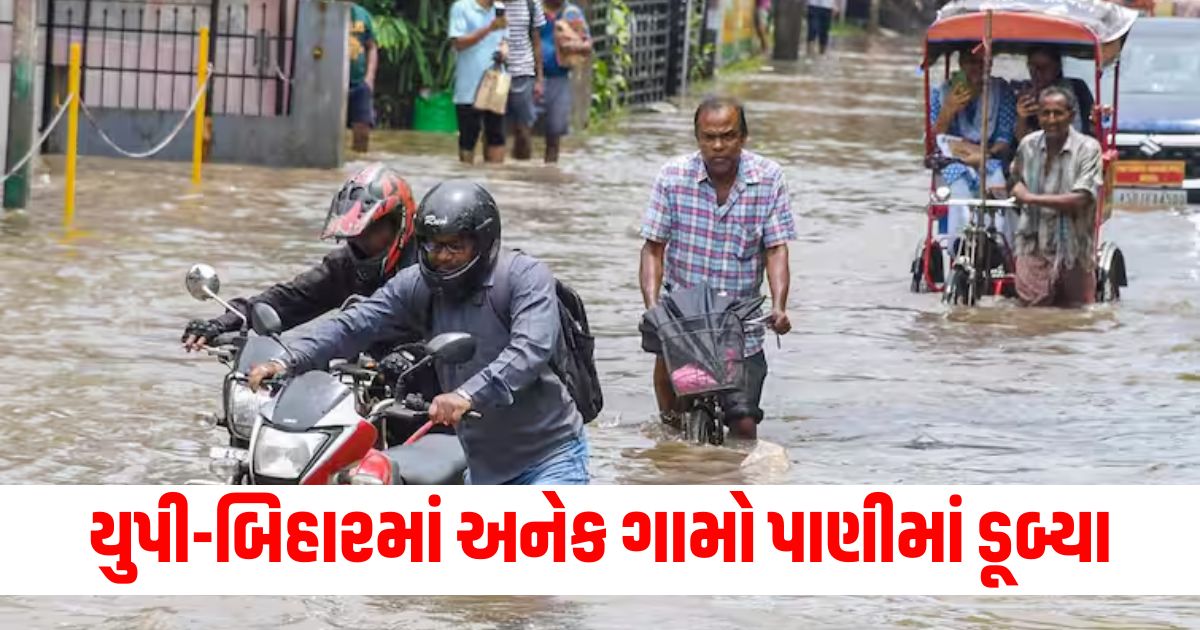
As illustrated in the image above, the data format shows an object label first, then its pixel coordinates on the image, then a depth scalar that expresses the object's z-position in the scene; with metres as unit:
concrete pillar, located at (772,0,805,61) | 44.75
